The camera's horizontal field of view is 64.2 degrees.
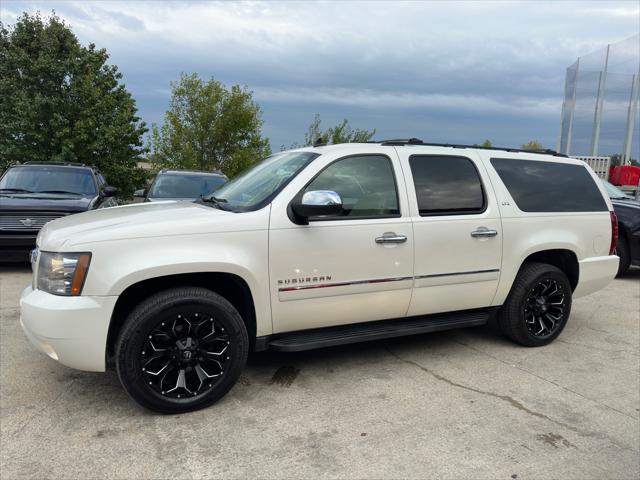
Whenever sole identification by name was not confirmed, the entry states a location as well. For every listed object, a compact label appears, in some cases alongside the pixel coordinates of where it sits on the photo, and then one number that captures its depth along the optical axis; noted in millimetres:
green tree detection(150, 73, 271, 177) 20375
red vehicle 18516
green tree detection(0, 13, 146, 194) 19219
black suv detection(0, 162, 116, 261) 7270
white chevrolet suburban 3209
